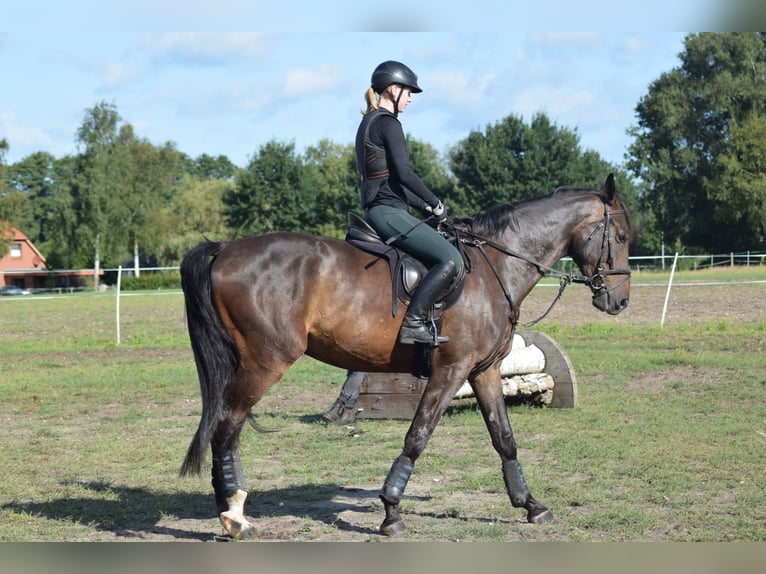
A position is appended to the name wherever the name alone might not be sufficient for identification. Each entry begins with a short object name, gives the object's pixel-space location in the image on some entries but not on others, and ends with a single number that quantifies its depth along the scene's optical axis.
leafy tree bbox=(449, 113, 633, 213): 64.44
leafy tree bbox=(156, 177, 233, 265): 76.38
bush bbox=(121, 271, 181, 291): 57.00
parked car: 63.37
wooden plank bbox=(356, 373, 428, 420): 10.52
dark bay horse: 6.12
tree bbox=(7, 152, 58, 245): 105.39
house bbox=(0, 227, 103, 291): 70.85
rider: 6.15
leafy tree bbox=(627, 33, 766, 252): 57.41
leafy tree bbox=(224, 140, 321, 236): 74.88
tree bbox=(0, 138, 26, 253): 59.31
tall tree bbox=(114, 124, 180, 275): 72.75
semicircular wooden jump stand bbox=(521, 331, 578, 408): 11.07
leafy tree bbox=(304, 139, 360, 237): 71.00
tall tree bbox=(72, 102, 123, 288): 69.75
